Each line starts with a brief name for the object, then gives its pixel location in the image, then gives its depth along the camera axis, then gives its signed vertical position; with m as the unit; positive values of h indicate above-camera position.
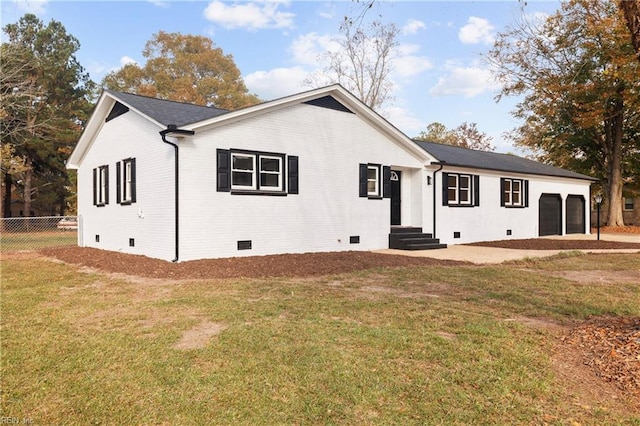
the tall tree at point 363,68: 29.96 +10.89
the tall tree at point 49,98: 29.06 +9.06
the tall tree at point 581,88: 21.44 +7.26
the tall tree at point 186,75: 34.97 +12.27
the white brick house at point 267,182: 10.60 +0.99
